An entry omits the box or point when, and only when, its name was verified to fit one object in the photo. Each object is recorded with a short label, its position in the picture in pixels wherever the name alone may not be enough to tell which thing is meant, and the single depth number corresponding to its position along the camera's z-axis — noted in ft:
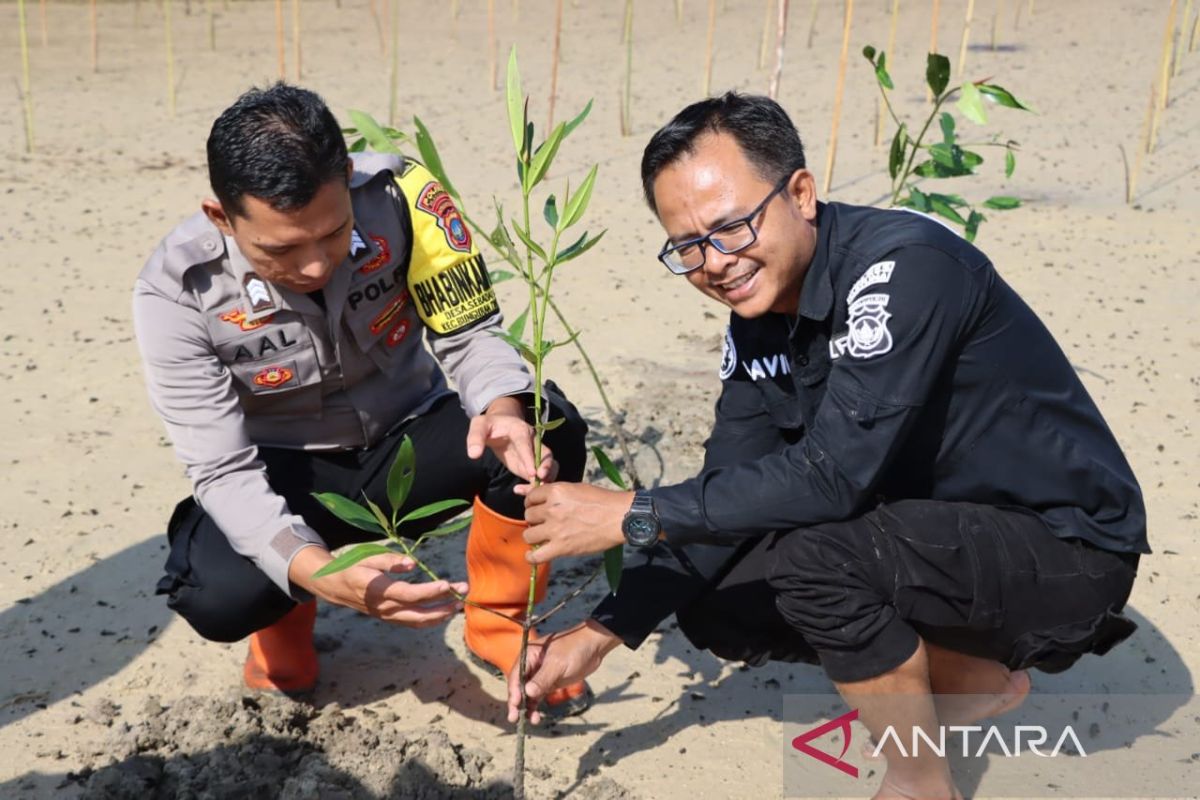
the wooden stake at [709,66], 24.25
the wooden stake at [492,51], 25.90
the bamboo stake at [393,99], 22.97
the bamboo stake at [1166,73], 19.04
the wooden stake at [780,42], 17.01
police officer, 6.84
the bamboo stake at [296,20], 22.98
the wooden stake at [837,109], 17.84
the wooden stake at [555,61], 20.97
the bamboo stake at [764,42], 27.78
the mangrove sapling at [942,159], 8.88
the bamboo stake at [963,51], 24.37
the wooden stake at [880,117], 21.39
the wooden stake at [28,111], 21.97
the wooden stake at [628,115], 22.59
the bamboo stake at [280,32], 22.00
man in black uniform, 6.23
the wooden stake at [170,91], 24.99
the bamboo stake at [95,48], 28.68
